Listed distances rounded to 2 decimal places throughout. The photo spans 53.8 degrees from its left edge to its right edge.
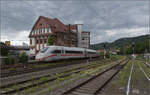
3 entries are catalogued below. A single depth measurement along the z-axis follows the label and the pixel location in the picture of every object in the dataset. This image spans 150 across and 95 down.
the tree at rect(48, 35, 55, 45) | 41.22
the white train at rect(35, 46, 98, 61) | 23.78
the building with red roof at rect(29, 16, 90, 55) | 51.66
